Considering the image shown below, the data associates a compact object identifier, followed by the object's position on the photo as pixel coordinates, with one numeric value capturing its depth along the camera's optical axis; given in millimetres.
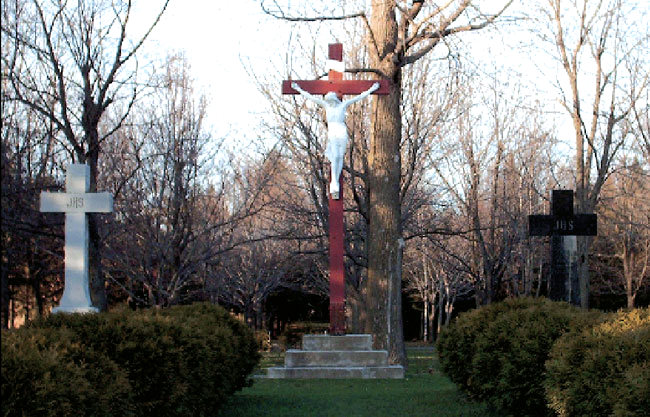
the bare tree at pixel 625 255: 31422
